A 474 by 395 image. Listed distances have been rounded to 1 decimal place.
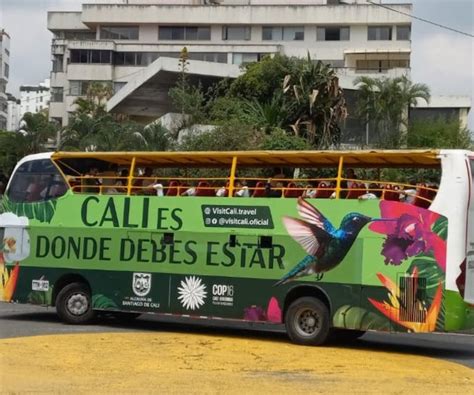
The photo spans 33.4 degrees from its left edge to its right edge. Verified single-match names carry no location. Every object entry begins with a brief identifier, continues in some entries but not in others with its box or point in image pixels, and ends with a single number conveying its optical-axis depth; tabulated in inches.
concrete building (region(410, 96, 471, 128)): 1843.0
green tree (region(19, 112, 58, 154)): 1674.5
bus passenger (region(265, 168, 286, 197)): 540.4
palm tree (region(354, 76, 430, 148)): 1611.7
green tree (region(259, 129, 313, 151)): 1163.9
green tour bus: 480.1
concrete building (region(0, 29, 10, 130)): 4346.5
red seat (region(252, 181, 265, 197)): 545.2
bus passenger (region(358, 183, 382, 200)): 501.7
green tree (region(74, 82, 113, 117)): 2187.6
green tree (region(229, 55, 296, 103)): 1624.0
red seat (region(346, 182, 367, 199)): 508.4
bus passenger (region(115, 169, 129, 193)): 591.5
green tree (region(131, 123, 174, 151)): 1241.4
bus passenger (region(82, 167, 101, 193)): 599.5
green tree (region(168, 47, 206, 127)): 1375.5
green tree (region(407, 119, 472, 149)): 1526.8
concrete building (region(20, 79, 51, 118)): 6830.7
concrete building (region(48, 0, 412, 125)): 2404.0
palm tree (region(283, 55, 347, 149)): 1309.1
